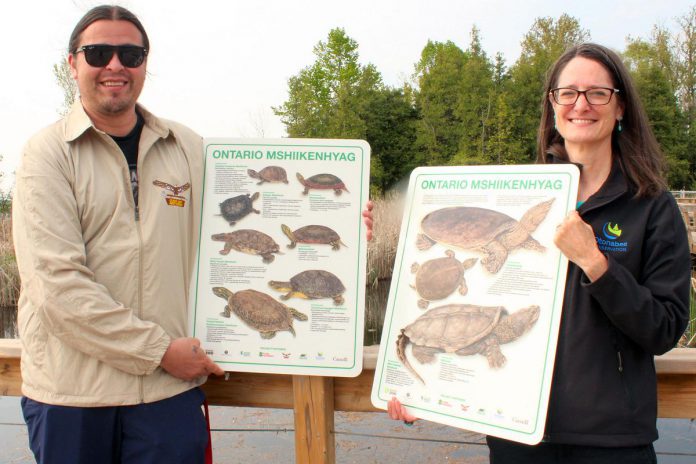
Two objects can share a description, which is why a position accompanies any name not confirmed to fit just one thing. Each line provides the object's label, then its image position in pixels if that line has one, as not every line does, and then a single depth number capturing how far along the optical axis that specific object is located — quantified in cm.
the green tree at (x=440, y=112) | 3991
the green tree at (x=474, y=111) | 3778
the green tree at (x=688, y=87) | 3212
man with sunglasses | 195
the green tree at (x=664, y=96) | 3159
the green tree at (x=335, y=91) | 3756
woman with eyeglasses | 171
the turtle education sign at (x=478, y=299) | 182
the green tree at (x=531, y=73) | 3806
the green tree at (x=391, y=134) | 3922
